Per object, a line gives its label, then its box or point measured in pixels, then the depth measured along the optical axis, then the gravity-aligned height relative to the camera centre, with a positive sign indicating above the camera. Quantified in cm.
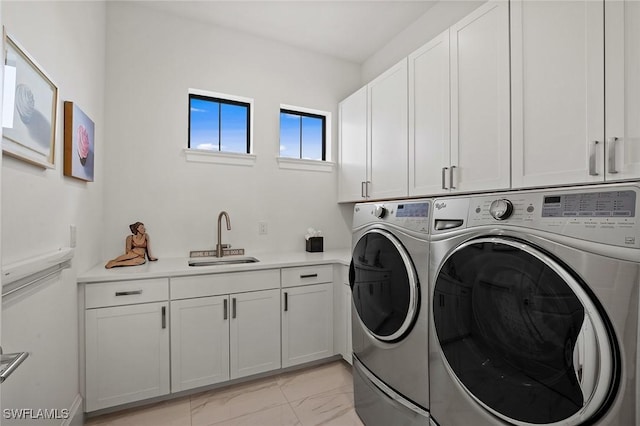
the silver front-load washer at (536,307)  84 -30
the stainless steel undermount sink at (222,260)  233 -37
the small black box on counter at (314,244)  286 -28
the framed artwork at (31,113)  104 +39
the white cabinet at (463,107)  158 +62
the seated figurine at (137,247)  209 -25
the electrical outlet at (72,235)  159 -12
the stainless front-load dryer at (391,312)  142 -50
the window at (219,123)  267 +80
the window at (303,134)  302 +80
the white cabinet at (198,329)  179 -76
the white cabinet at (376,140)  225 +61
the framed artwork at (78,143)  156 +38
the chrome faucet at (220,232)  253 -16
